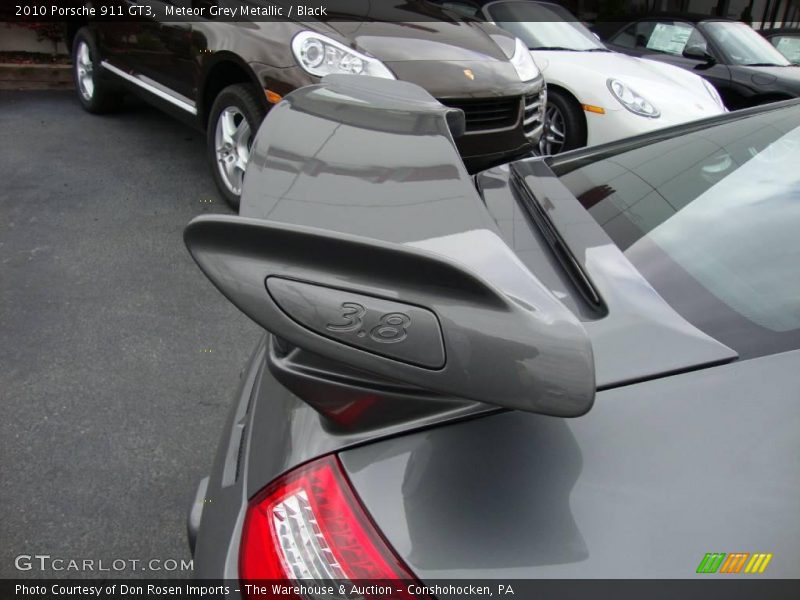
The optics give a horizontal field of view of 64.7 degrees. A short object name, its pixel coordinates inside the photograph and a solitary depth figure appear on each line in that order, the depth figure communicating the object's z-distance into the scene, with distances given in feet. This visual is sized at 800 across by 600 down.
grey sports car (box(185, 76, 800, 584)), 2.27
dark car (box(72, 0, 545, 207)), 11.12
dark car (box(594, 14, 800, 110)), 21.03
